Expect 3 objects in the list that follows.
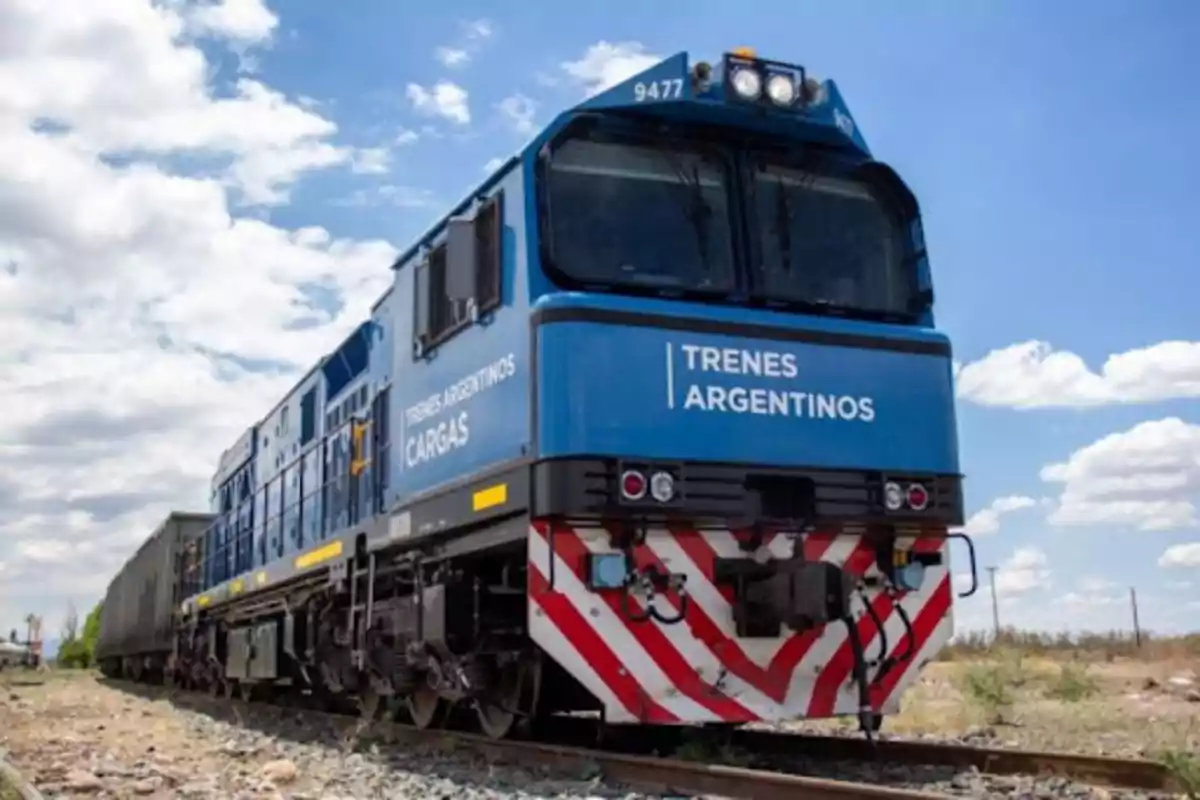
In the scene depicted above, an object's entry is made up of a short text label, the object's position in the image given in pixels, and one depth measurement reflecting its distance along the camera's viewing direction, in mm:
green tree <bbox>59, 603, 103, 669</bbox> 56812
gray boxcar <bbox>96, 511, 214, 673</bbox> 20219
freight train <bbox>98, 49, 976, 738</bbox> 5906
